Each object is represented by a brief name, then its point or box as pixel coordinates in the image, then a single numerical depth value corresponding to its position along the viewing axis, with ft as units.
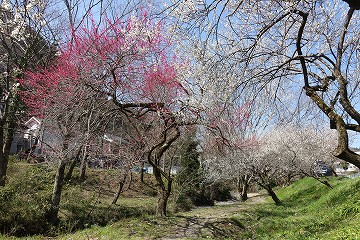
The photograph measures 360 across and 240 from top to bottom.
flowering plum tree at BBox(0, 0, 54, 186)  33.19
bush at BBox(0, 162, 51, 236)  28.96
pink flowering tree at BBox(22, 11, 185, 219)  26.76
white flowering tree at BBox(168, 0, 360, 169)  14.97
